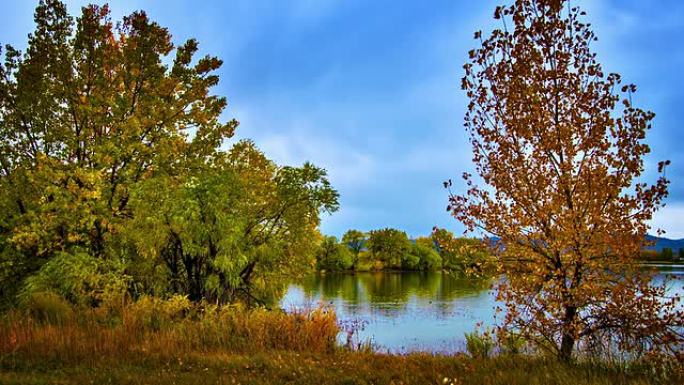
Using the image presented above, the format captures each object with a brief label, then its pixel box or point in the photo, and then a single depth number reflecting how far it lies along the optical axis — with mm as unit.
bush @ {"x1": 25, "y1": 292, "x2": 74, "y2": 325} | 10492
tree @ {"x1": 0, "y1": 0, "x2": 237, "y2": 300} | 14391
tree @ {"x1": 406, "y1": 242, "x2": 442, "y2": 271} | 99500
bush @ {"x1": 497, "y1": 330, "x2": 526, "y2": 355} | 7973
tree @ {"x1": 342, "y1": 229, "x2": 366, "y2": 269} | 97812
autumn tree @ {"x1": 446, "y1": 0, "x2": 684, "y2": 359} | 7051
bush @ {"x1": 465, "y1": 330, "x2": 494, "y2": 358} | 9522
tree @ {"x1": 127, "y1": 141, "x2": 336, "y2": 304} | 12938
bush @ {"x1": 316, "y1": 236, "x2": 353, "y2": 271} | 88938
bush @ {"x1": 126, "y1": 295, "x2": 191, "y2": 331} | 10211
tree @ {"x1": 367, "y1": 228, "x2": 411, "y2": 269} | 98812
